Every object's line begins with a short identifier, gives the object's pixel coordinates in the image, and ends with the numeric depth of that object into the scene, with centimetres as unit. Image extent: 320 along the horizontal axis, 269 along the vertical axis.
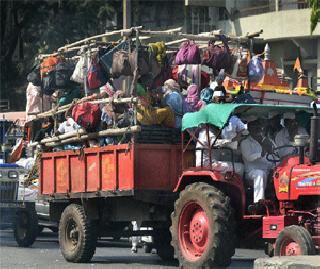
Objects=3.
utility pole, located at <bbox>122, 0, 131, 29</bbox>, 2865
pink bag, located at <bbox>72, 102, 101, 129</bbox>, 1484
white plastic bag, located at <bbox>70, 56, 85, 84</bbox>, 1558
